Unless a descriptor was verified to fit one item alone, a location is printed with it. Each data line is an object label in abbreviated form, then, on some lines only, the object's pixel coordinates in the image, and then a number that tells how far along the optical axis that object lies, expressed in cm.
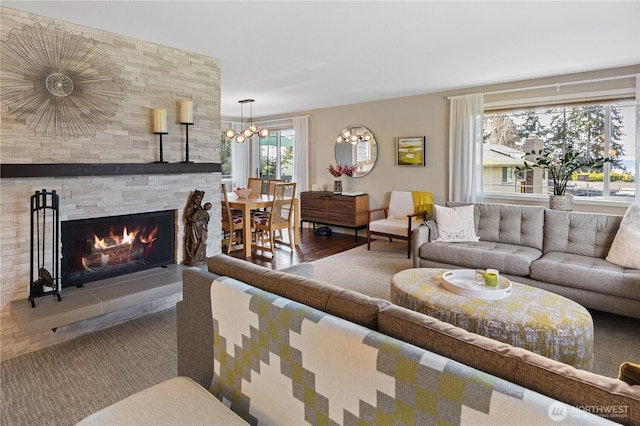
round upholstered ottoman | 218
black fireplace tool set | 271
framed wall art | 596
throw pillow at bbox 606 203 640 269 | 328
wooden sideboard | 654
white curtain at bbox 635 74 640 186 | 411
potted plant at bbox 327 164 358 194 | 691
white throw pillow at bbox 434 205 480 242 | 443
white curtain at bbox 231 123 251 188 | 885
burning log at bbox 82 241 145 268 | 313
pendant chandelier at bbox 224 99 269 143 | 651
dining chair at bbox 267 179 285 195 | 686
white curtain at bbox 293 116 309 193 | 757
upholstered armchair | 551
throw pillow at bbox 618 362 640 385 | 90
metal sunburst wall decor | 265
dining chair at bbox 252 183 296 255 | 552
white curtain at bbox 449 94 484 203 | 528
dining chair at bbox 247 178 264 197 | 713
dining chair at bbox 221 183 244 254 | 546
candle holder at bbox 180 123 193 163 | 363
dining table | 531
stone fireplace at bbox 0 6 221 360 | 268
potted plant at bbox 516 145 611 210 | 428
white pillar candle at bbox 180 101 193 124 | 350
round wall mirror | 665
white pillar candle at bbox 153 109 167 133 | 331
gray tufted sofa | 313
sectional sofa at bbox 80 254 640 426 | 89
